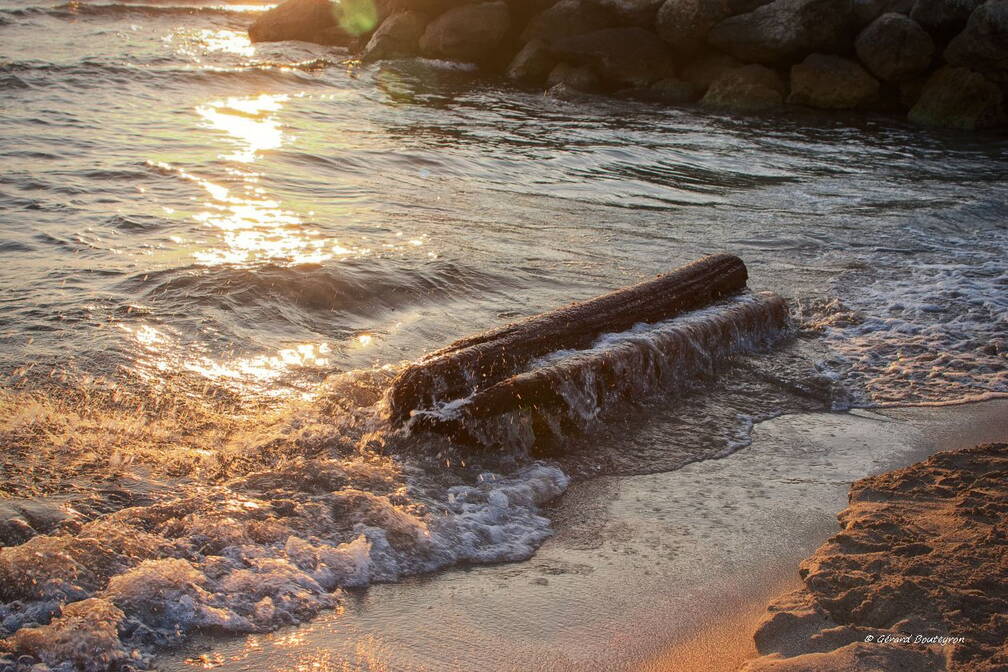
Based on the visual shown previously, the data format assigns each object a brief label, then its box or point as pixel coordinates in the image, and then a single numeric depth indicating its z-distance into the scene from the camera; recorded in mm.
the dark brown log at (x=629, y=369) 3994
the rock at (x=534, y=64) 19500
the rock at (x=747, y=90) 17703
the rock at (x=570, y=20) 18906
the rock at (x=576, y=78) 18797
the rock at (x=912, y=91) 17641
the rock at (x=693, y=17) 17922
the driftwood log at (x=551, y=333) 4027
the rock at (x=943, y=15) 16781
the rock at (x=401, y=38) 21031
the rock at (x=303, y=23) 23906
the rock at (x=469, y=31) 19875
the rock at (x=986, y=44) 15836
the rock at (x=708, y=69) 18484
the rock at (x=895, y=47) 16812
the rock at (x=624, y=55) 18781
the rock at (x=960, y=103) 16500
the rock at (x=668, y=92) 18422
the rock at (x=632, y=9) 18672
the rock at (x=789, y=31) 17141
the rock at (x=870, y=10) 17656
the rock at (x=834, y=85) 17562
